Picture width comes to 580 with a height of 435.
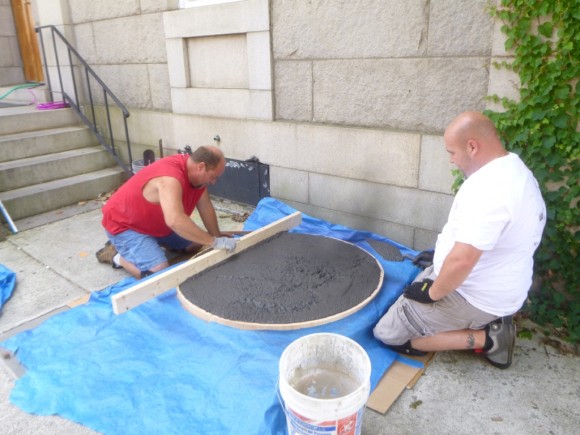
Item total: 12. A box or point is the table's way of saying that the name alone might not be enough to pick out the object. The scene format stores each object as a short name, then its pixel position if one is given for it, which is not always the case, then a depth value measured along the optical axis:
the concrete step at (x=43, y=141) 5.32
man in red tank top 3.10
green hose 6.77
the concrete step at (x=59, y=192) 4.81
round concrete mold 2.63
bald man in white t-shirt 2.04
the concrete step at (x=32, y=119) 5.59
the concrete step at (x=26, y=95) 6.64
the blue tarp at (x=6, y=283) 3.28
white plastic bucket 1.62
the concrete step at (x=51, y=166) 5.03
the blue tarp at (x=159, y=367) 2.10
